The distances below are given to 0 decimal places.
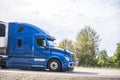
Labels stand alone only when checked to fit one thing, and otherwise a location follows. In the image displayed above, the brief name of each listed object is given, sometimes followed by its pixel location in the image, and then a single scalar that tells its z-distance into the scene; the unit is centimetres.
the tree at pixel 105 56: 8455
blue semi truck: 1587
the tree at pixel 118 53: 6447
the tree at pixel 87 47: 5346
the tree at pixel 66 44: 5550
